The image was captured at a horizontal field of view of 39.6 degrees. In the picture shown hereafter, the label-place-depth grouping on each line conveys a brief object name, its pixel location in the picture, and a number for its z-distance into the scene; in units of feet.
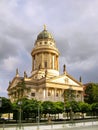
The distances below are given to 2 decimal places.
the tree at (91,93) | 151.11
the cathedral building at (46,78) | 136.43
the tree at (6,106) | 75.90
